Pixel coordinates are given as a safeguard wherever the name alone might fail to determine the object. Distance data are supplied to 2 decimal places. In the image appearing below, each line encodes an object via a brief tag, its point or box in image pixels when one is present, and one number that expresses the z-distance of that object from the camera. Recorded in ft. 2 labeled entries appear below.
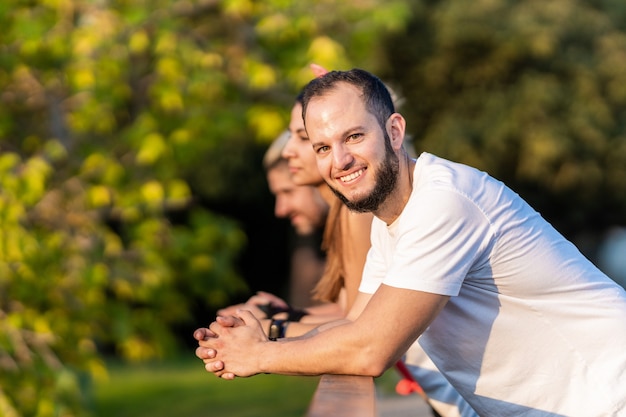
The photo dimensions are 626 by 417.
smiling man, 17.31
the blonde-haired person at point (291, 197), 31.17
